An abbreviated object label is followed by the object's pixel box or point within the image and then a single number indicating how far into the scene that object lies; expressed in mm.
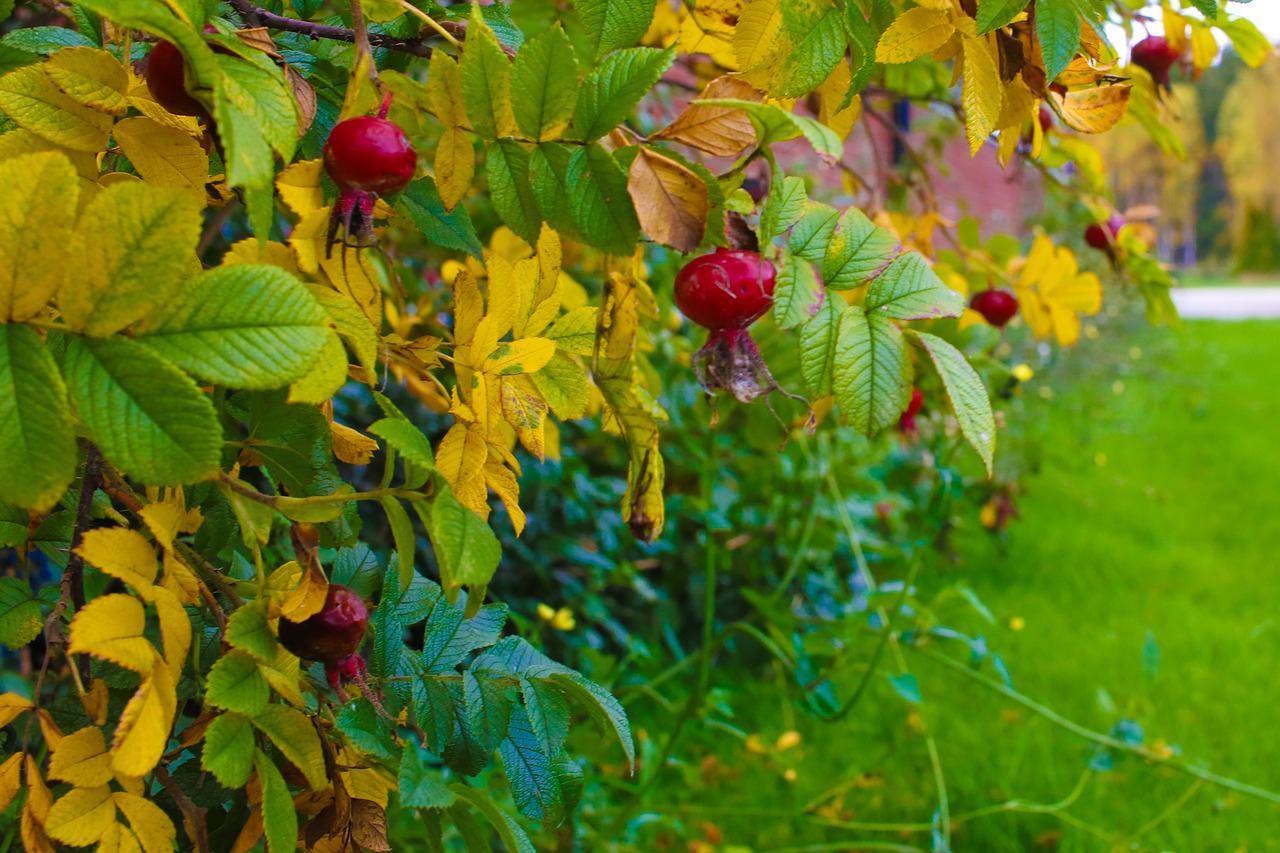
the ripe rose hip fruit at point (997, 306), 1140
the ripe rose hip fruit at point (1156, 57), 1127
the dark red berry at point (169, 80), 497
